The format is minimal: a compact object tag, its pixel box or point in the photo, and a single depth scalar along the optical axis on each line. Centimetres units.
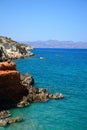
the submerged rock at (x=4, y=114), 2619
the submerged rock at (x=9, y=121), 2439
